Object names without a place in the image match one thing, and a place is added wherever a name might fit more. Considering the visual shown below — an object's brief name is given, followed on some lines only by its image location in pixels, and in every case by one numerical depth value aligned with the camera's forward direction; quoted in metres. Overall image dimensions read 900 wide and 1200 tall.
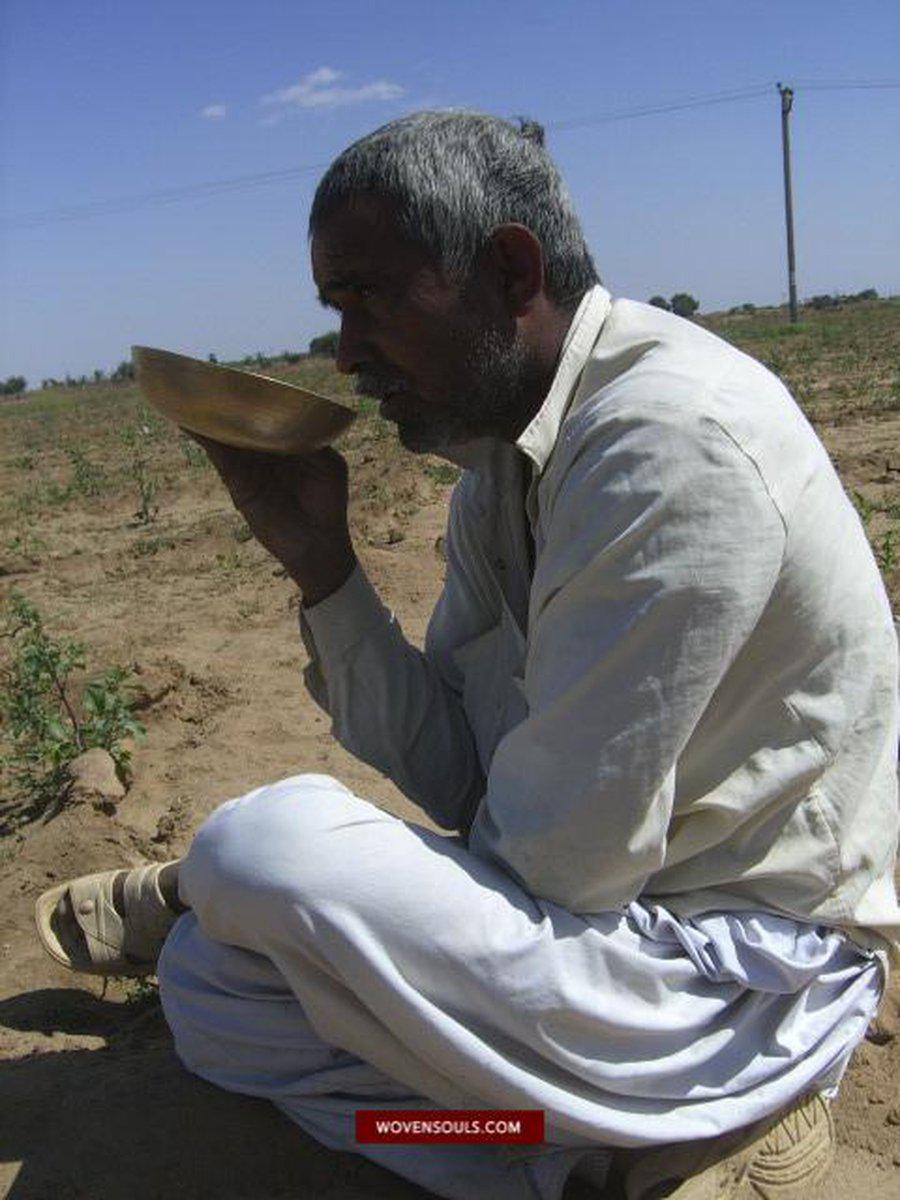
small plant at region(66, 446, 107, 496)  10.86
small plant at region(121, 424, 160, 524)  9.01
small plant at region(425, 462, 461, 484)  7.93
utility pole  36.06
